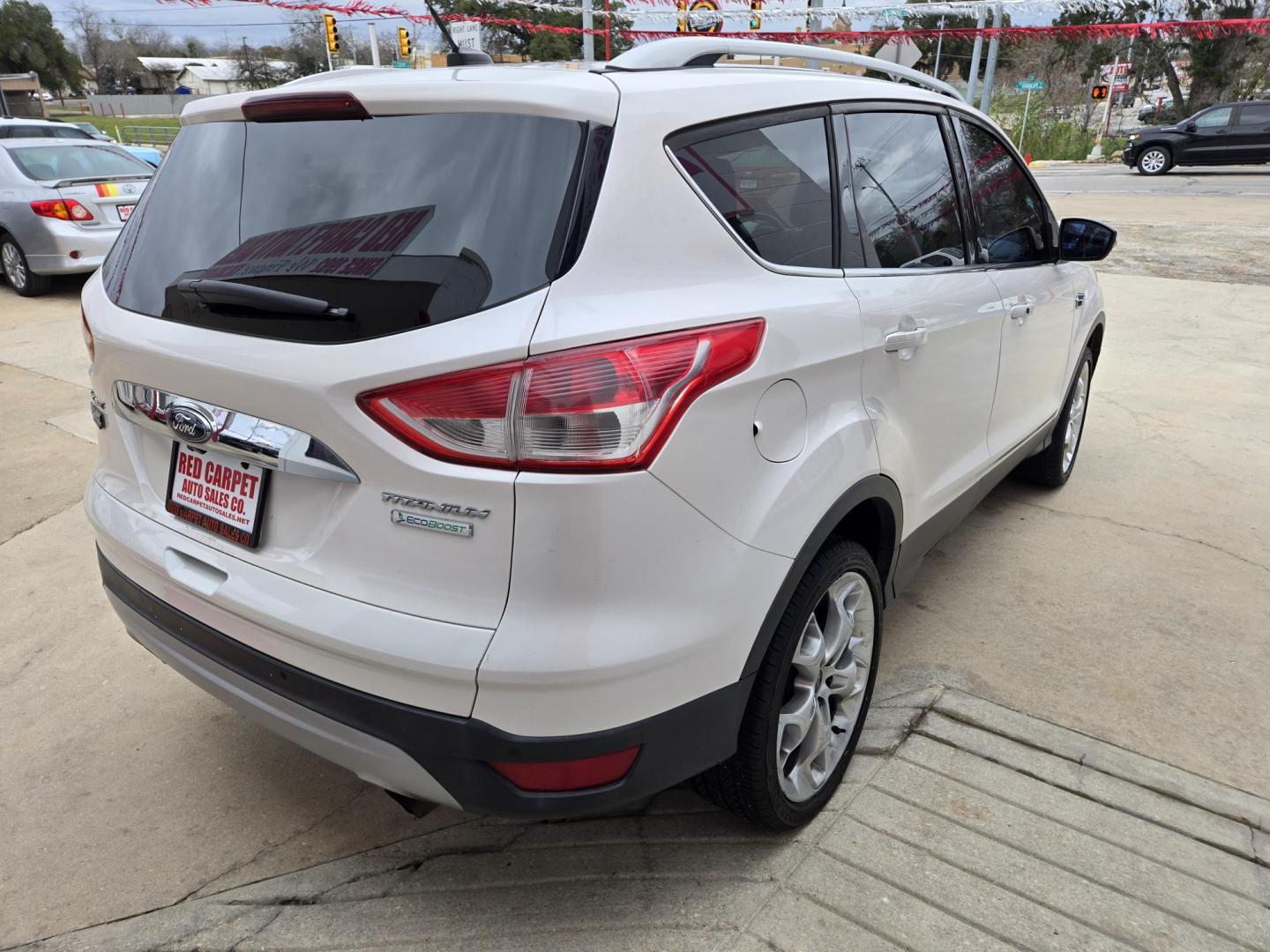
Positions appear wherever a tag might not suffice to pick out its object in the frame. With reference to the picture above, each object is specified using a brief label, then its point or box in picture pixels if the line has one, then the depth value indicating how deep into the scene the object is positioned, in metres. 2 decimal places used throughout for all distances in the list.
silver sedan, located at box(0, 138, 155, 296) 9.11
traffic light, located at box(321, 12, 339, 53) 23.31
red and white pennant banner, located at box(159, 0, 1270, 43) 12.29
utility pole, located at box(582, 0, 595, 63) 14.76
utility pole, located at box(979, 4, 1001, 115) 21.39
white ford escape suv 1.67
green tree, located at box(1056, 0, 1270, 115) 40.81
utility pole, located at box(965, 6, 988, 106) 20.66
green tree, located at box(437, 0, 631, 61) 17.25
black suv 22.81
